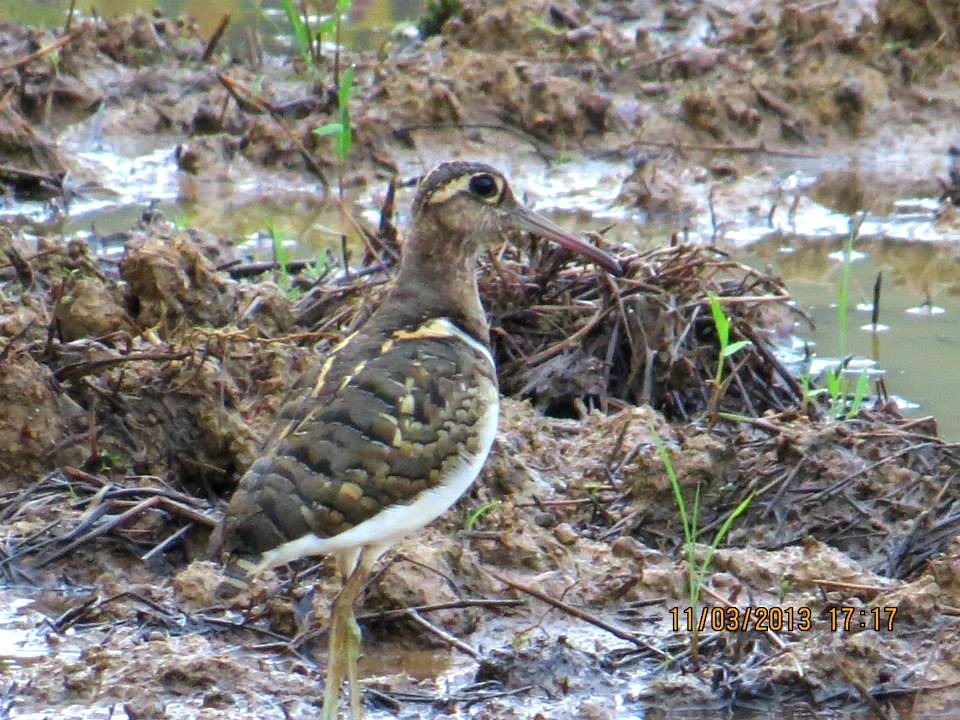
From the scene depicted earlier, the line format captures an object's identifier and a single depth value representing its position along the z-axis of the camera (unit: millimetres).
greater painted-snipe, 9078
